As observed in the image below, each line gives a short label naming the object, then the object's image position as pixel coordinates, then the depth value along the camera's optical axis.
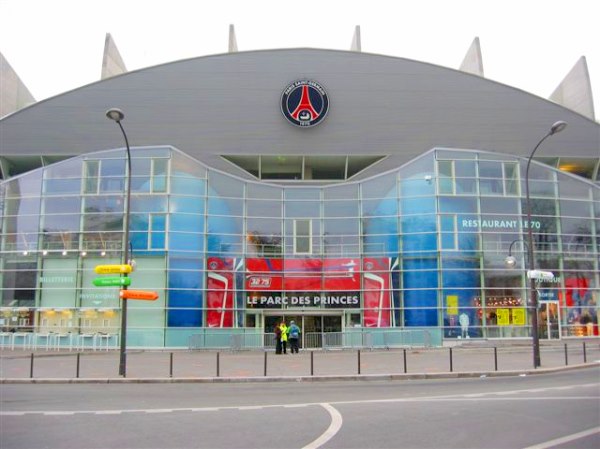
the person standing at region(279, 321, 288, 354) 29.89
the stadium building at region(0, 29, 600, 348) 34.09
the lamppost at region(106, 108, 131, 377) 20.77
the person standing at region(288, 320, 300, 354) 30.34
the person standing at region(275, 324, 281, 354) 29.83
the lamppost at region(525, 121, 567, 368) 22.38
